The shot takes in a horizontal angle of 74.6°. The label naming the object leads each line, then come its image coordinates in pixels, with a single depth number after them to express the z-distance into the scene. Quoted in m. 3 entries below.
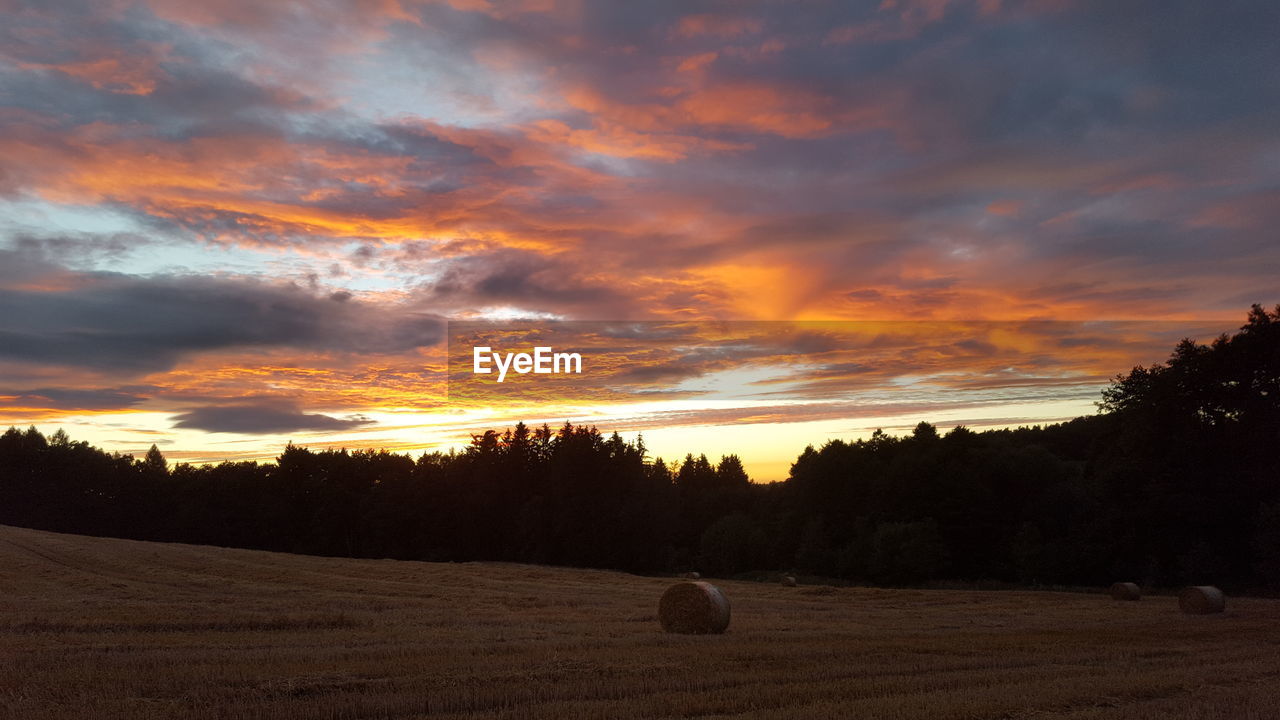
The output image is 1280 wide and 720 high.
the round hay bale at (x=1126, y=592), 29.77
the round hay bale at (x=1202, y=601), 23.80
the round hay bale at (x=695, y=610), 18.05
